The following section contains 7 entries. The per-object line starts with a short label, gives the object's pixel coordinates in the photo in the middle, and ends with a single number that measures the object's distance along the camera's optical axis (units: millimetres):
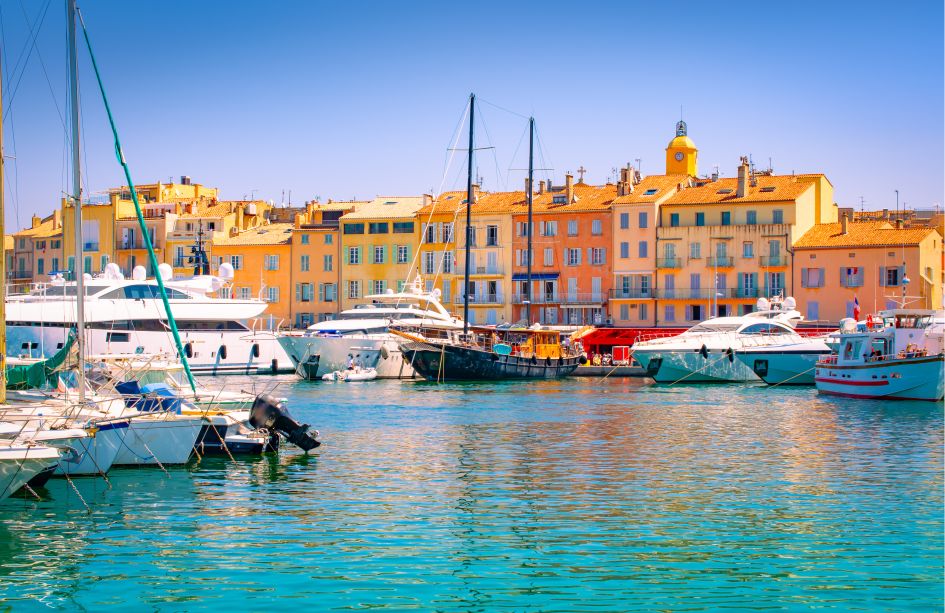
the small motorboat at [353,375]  61562
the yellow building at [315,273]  91000
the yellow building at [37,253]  100312
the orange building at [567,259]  83750
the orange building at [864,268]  74250
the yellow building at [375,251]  89500
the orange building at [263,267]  92000
